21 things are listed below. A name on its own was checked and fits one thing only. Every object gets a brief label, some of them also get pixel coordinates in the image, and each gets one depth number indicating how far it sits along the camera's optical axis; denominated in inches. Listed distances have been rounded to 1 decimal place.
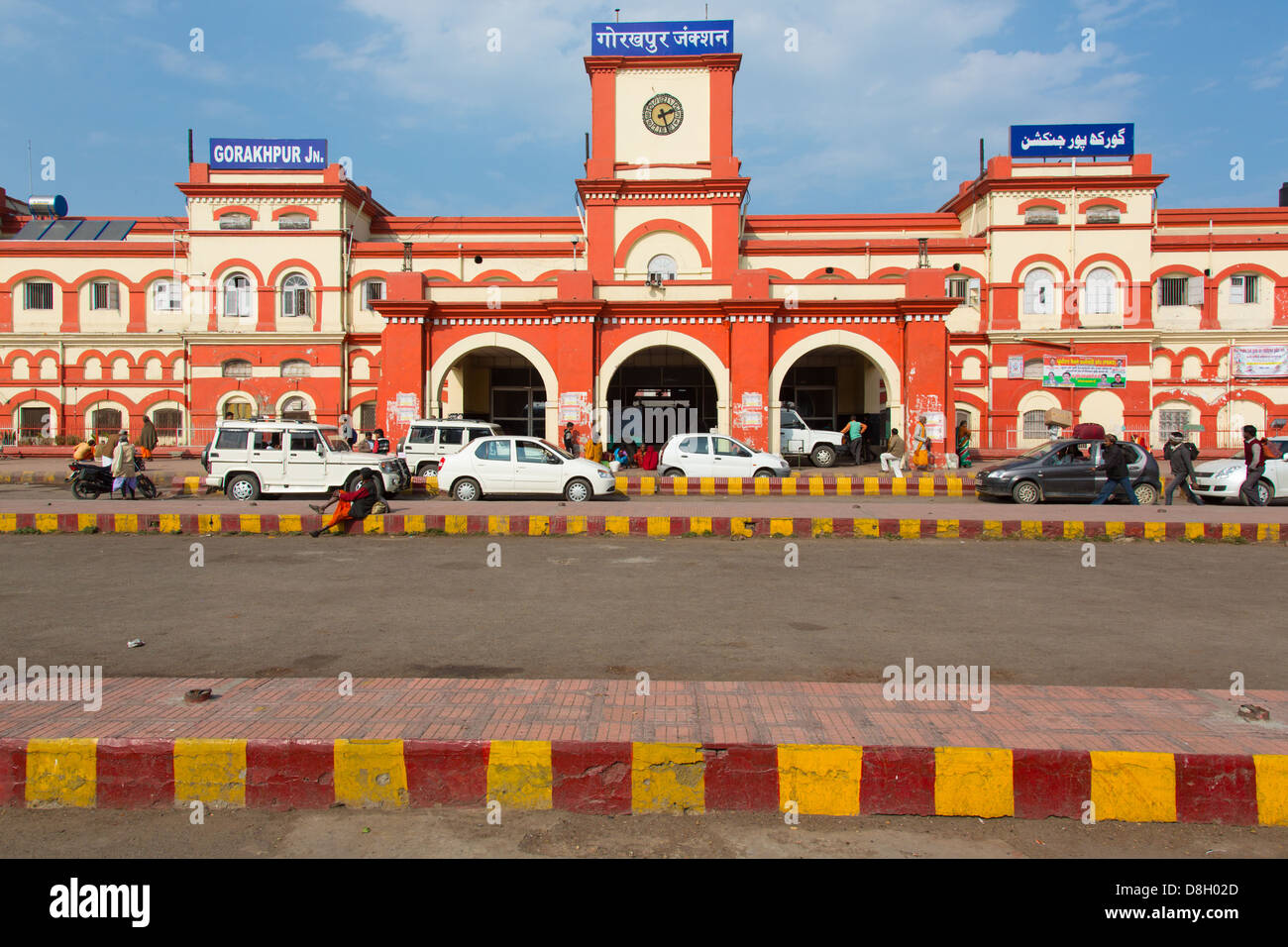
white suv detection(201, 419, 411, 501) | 692.1
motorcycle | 689.6
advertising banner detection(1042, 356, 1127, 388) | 1245.1
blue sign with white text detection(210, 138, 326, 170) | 1282.0
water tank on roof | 1462.8
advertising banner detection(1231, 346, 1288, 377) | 1256.8
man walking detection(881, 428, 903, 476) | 986.1
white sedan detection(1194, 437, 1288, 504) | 678.5
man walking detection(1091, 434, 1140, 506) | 634.8
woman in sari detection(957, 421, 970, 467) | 1045.2
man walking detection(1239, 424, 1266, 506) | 649.0
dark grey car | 681.0
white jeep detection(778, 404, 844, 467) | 1046.4
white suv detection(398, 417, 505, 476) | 787.4
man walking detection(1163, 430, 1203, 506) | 668.1
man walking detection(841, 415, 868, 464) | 1036.5
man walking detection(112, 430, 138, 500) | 676.7
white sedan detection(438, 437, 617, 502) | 677.9
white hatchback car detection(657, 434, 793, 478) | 845.2
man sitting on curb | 510.0
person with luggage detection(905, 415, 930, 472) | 992.9
